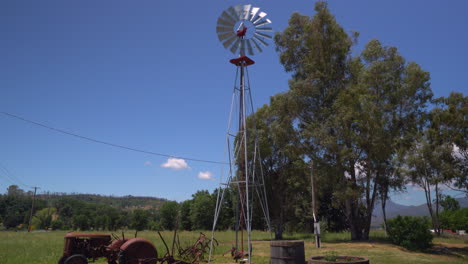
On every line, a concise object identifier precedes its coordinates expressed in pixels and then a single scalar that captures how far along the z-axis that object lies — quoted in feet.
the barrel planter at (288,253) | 36.58
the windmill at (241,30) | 50.93
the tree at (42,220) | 318.86
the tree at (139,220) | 316.60
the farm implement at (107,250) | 35.88
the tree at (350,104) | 84.53
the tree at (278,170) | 99.09
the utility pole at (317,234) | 68.44
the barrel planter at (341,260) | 31.14
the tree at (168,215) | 290.76
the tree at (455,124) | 77.00
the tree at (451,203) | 257.09
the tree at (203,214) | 231.30
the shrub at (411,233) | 65.87
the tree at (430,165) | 90.48
